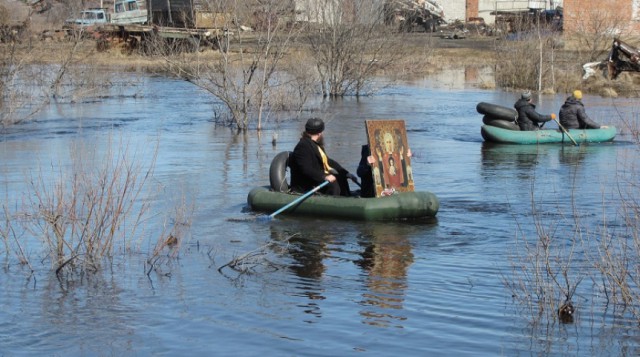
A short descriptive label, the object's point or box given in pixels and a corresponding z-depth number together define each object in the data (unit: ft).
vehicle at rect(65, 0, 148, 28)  195.93
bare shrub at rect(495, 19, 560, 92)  122.39
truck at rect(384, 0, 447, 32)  119.96
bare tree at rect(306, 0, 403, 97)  109.70
